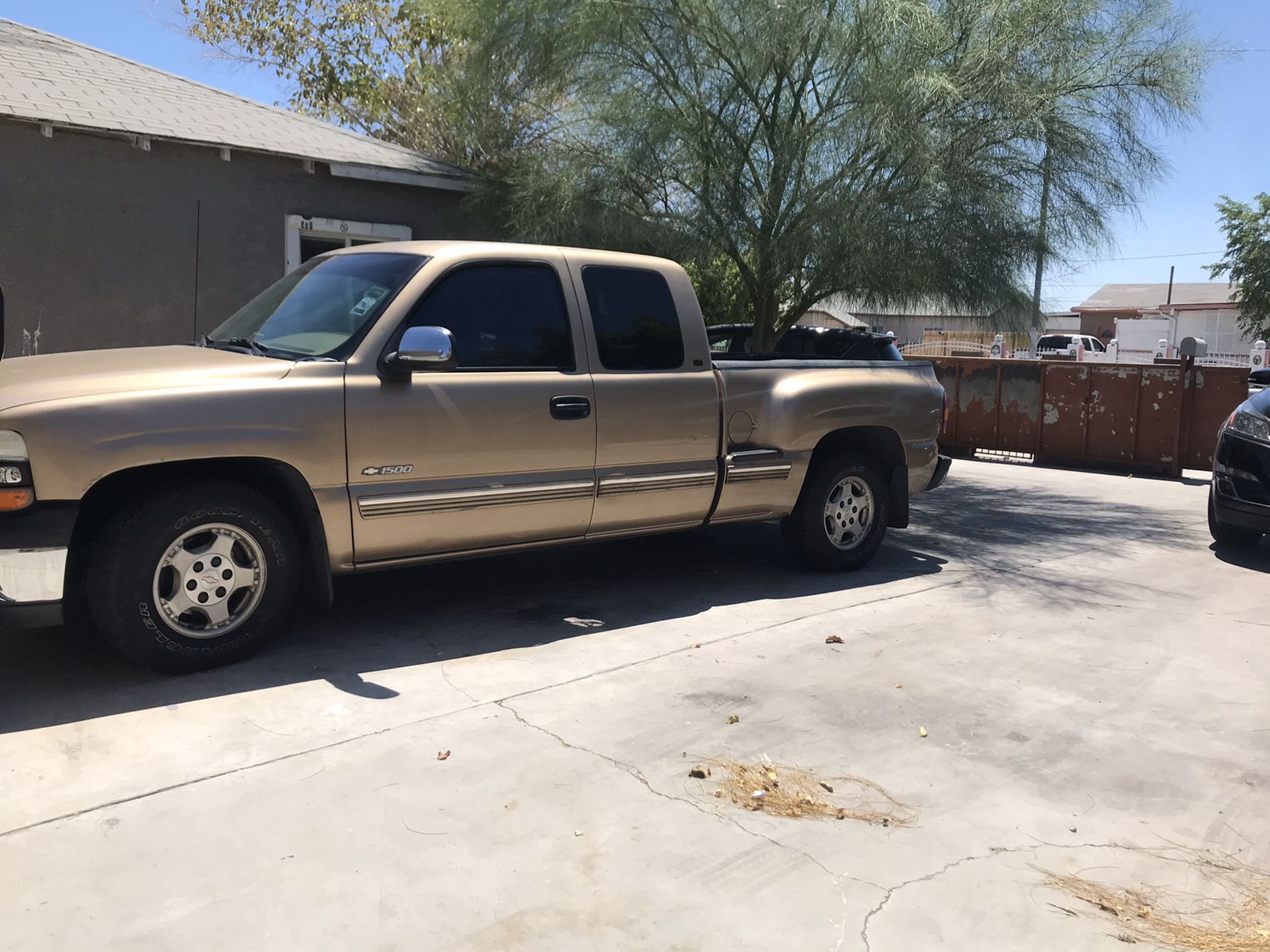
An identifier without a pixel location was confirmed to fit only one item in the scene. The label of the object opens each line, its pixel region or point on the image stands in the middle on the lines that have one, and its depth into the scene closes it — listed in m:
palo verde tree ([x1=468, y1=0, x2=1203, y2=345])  9.18
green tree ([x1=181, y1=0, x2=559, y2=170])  21.14
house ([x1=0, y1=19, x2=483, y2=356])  8.85
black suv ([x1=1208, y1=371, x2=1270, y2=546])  8.12
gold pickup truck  4.47
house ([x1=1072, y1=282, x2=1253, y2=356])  51.88
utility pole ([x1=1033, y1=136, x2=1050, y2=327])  9.70
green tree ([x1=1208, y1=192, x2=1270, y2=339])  42.72
